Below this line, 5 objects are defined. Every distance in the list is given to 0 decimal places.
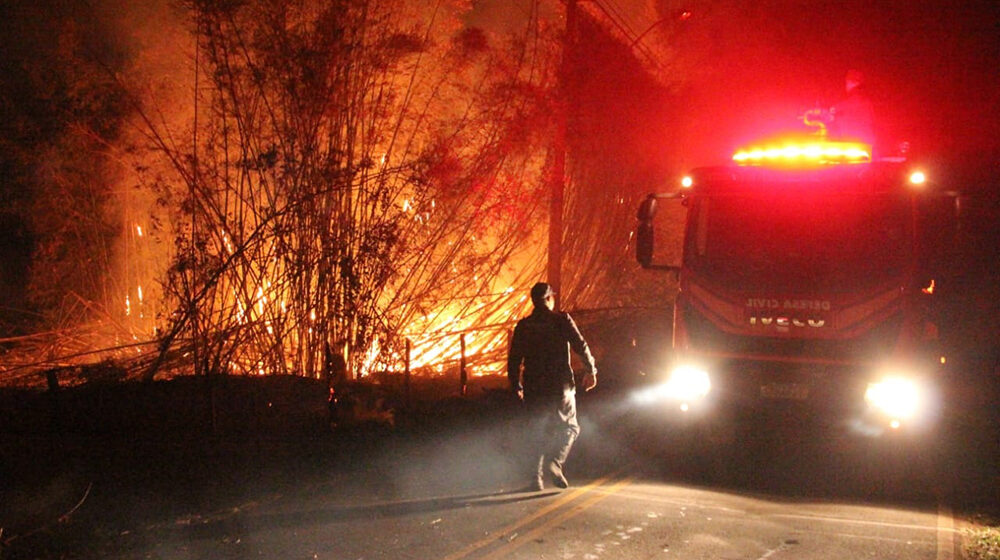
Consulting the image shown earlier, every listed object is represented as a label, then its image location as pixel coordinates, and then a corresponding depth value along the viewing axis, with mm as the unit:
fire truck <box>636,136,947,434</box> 7902
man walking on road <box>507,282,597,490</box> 7484
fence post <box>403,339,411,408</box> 11787
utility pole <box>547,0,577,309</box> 13812
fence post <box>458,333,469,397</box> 12495
